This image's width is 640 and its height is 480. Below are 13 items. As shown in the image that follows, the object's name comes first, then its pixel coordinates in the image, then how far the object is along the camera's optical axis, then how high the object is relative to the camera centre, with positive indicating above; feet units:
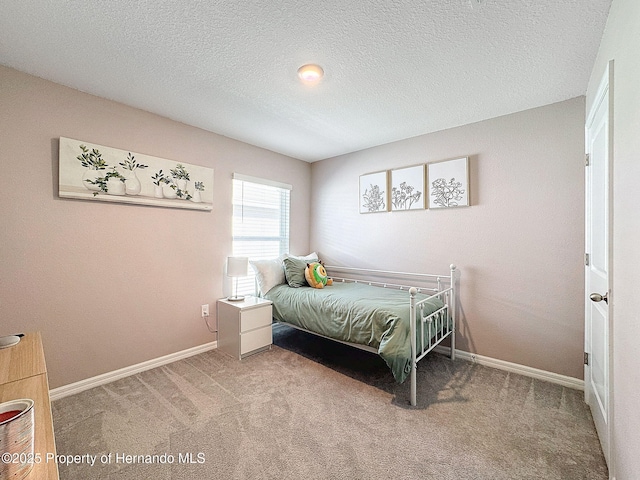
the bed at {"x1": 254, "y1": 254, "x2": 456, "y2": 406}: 6.95 -2.03
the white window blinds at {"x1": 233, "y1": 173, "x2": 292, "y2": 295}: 11.10 +0.87
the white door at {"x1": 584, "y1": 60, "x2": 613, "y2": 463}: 4.78 -0.45
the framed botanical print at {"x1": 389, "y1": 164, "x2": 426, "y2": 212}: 10.28 +1.93
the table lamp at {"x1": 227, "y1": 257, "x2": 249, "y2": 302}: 9.82 -0.90
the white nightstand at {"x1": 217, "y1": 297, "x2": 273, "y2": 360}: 9.19 -2.85
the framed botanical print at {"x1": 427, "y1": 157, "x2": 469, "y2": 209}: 9.33 +1.93
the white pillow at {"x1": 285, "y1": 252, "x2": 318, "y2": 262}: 11.92 -0.72
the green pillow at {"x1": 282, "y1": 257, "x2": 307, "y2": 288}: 10.81 -1.17
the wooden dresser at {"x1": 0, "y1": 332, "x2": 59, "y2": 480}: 2.15 -1.67
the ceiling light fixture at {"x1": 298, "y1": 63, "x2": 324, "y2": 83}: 6.33 +3.80
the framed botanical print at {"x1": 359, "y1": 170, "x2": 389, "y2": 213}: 11.23 +1.96
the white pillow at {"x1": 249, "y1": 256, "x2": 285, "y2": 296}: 10.80 -1.27
